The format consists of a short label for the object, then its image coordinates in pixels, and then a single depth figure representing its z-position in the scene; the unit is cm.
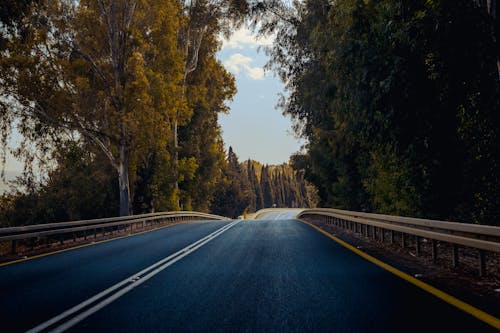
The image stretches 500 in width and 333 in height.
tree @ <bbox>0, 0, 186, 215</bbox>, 2298
